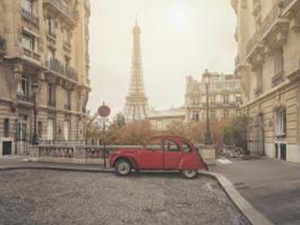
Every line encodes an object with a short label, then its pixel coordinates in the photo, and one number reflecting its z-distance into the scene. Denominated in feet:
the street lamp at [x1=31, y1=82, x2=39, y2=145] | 70.78
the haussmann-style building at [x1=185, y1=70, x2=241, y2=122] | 271.28
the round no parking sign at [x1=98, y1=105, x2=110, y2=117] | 56.18
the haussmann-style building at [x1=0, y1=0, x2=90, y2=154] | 86.48
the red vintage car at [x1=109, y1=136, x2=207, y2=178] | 45.73
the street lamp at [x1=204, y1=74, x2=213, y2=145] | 62.44
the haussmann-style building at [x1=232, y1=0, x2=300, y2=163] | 60.13
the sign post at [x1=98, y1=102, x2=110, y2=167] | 56.29
